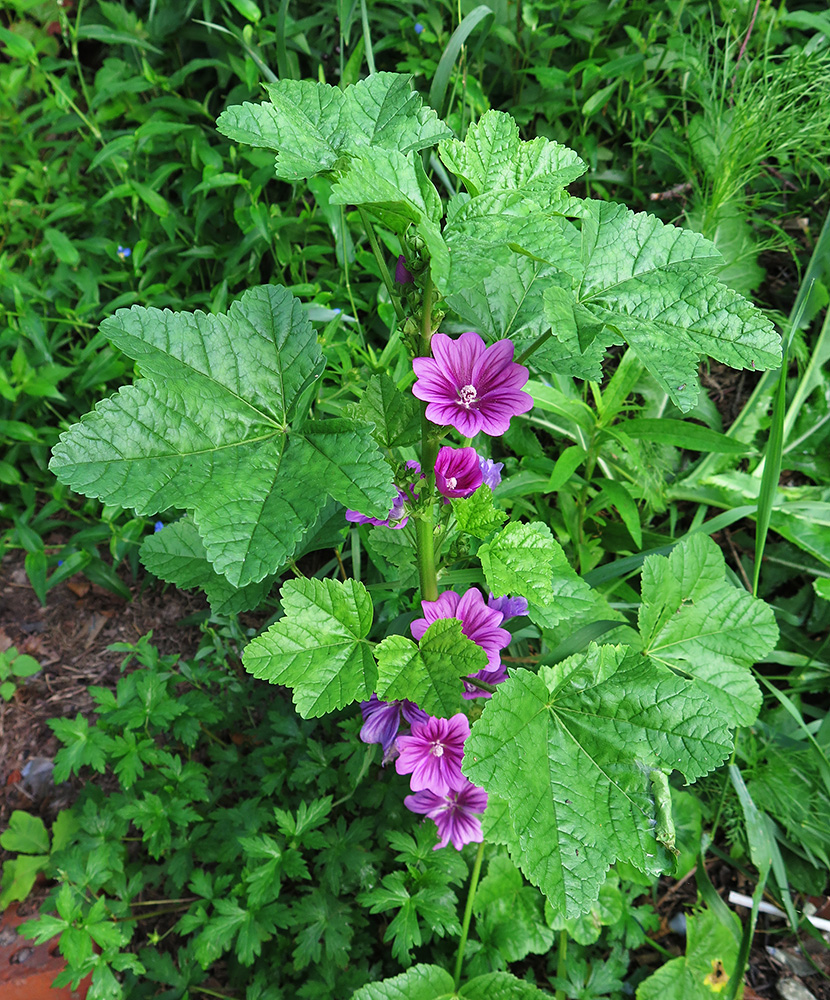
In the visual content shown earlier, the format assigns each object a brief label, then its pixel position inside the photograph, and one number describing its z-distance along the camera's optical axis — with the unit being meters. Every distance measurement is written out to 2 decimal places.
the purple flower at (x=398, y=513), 0.44
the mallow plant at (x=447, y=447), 0.38
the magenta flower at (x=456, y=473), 0.43
